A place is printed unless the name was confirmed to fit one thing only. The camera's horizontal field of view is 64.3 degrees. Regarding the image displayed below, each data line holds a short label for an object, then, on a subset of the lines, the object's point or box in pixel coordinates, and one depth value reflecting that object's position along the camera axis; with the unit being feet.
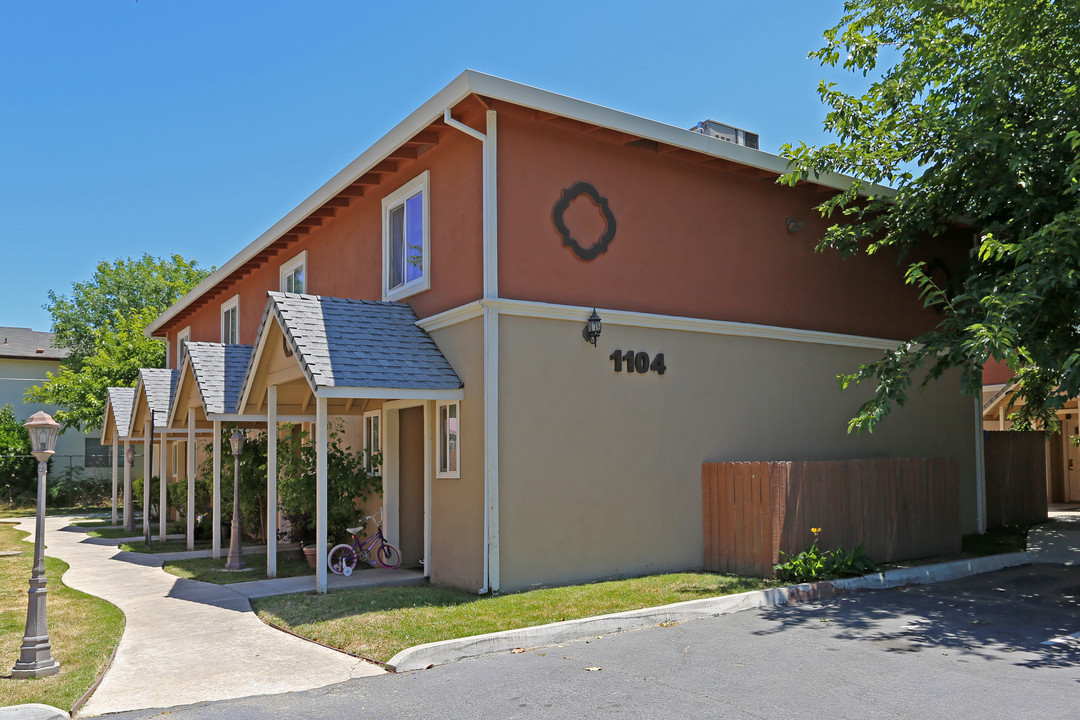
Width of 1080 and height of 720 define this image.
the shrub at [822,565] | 34.40
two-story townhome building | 34.42
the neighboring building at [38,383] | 117.39
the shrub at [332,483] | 42.47
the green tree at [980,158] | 30.48
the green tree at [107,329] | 99.25
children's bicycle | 40.24
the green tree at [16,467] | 100.53
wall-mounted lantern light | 36.22
